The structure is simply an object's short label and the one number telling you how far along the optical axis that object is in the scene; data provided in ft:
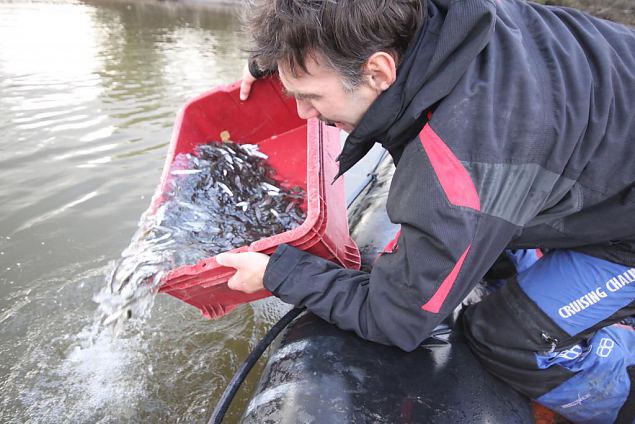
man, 3.94
